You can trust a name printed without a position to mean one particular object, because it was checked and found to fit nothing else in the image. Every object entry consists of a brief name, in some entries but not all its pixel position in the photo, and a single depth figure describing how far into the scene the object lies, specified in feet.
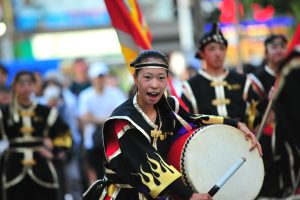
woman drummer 36.60
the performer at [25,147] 57.74
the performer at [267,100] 52.02
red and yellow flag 49.89
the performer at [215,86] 51.49
